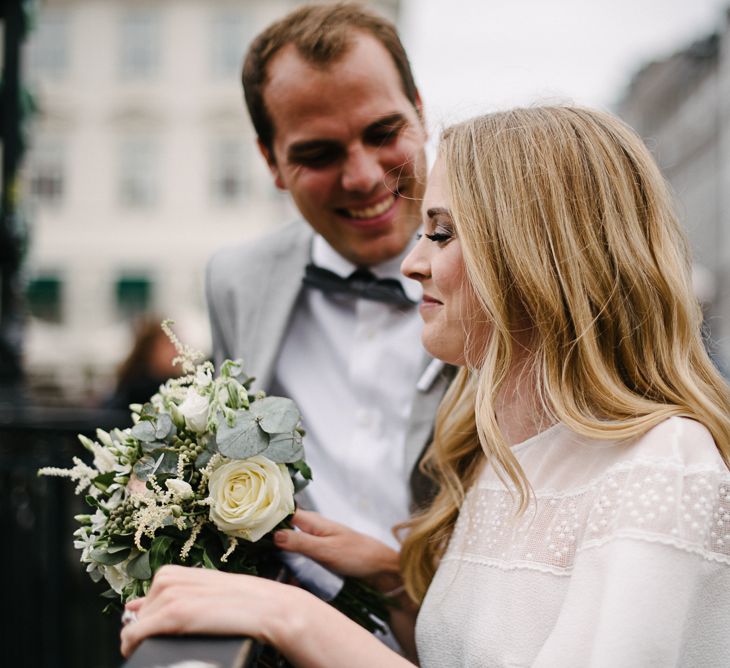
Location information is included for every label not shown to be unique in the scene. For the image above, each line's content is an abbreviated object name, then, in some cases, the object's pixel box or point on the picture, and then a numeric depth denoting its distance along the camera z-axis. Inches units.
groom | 105.2
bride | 63.2
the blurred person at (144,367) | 252.2
